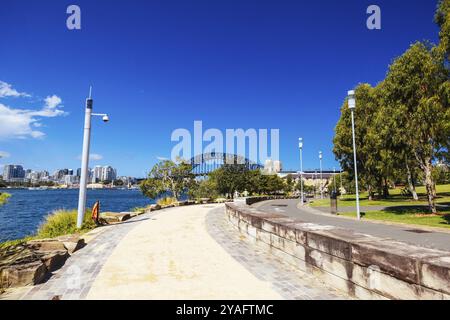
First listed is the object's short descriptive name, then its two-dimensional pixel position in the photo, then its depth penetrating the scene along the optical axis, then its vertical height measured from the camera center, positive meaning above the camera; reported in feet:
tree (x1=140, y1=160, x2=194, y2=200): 131.23 +3.88
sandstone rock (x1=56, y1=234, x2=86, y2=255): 24.53 -5.00
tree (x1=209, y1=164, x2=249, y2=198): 160.45 +4.27
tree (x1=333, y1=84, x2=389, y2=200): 102.17 +19.31
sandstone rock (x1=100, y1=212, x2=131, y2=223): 46.75 -5.00
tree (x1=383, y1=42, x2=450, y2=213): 56.03 +17.85
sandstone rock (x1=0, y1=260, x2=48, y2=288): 15.52 -4.89
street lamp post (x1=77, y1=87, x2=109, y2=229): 39.27 +5.47
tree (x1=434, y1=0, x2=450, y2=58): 47.20 +27.56
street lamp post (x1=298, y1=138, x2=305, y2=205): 100.70 +15.88
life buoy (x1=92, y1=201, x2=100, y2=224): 41.14 -3.75
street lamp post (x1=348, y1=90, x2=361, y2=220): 60.08 +18.48
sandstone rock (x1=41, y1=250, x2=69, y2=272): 18.69 -4.99
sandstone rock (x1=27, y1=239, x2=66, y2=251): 23.26 -4.88
